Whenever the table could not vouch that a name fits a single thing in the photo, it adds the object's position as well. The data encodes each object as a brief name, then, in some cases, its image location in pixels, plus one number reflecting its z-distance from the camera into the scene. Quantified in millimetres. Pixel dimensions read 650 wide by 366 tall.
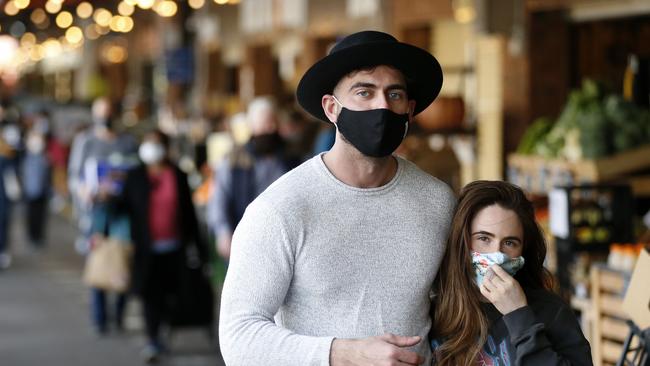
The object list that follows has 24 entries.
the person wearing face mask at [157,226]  9016
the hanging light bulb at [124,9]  25314
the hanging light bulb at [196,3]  21062
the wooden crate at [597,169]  7648
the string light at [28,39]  51062
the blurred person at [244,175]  8375
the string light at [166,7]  19141
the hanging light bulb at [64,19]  31453
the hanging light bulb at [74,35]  40169
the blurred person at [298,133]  13312
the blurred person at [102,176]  9906
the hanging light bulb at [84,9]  25464
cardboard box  3850
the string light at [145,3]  17734
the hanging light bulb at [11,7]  19677
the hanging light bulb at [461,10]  13014
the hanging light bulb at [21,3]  17438
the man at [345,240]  3113
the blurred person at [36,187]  15586
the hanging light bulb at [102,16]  27912
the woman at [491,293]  3160
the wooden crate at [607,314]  6020
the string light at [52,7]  21469
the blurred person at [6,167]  14438
